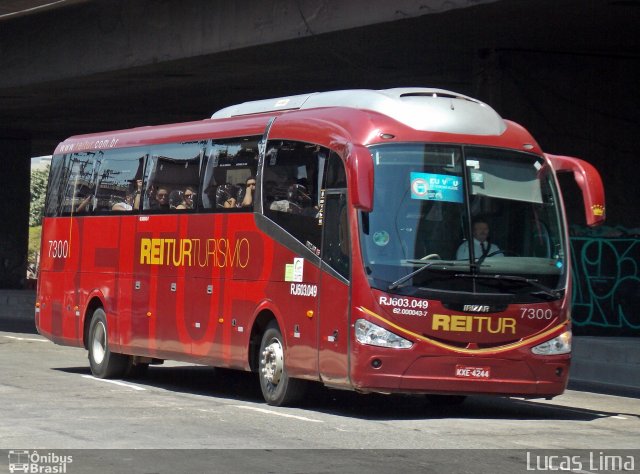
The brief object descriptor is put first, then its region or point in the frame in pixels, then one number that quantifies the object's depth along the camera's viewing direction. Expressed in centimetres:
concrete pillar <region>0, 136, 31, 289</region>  4794
